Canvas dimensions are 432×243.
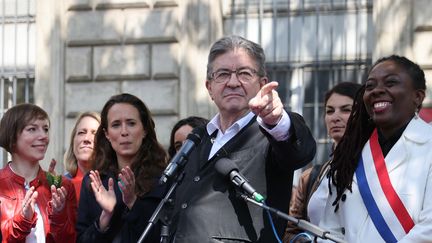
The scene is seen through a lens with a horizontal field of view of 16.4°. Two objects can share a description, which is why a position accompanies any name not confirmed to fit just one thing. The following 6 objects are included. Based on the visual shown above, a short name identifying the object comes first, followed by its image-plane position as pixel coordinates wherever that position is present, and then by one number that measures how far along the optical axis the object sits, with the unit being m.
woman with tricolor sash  6.38
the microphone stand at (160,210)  6.49
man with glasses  6.67
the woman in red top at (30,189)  8.78
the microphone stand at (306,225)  5.80
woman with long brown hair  8.08
